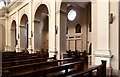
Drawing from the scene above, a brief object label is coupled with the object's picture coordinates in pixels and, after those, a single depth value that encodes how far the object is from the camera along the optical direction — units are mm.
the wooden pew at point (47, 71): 2253
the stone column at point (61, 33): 6957
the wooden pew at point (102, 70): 3164
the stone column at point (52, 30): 7299
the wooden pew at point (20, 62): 3799
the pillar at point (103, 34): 4102
